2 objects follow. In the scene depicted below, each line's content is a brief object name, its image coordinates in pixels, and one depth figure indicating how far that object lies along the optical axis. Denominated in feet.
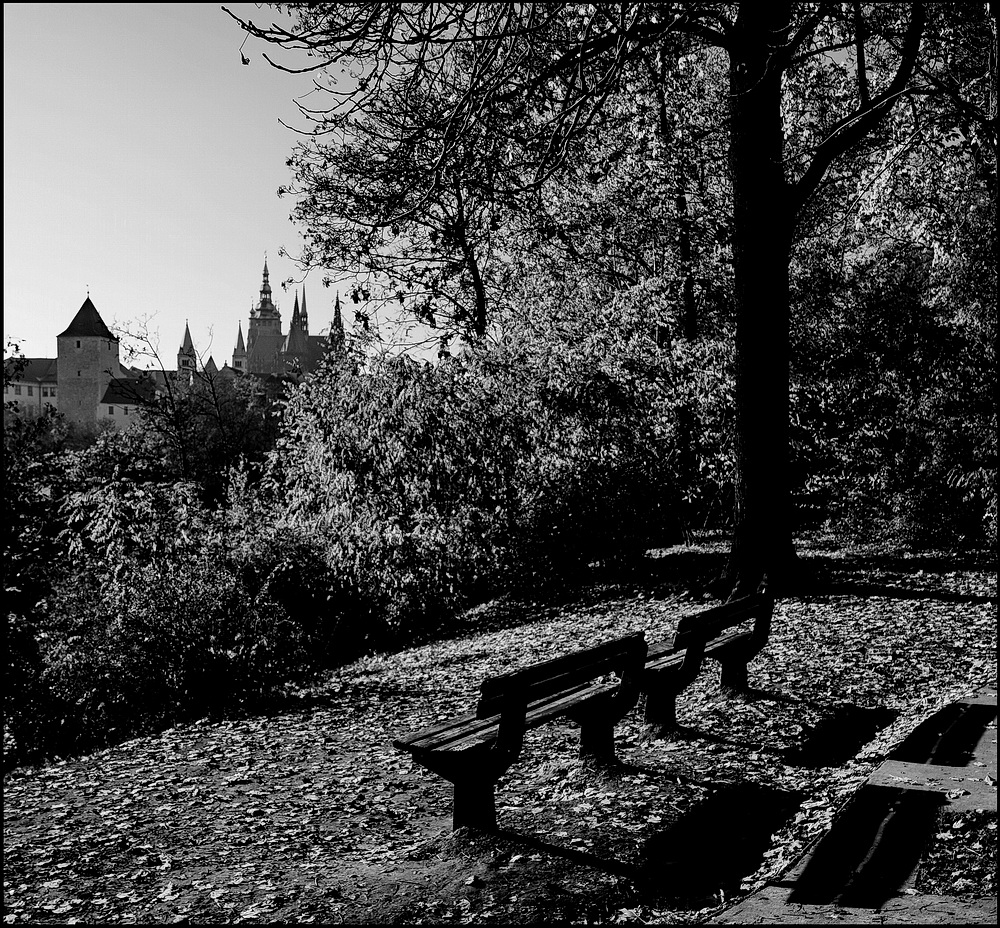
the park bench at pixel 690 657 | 22.65
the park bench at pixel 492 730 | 16.15
